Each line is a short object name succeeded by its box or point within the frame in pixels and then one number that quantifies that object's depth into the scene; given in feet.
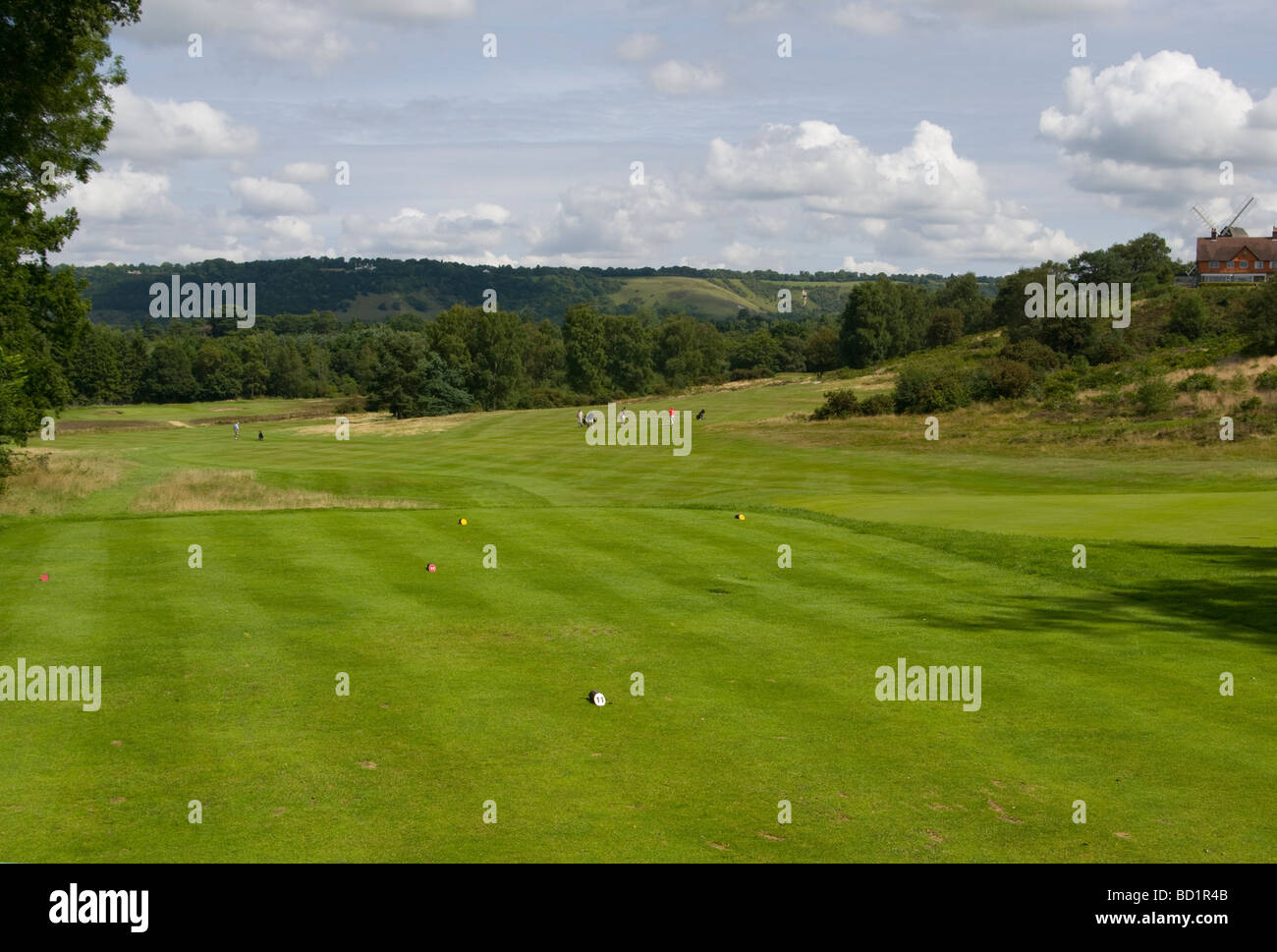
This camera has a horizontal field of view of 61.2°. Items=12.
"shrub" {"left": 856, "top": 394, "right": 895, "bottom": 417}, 240.53
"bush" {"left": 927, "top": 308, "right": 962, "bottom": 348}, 440.04
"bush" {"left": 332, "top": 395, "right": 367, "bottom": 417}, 432.41
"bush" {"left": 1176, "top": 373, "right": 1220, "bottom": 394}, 204.74
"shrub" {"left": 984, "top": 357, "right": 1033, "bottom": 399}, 227.40
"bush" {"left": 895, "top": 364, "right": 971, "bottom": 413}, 231.50
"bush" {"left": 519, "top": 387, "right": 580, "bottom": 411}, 469.16
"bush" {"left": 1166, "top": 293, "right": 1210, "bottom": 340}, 299.79
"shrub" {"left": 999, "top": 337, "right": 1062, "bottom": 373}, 252.01
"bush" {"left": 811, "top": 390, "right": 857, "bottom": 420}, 241.96
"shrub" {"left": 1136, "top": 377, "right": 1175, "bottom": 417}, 196.03
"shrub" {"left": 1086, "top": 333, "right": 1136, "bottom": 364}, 258.22
